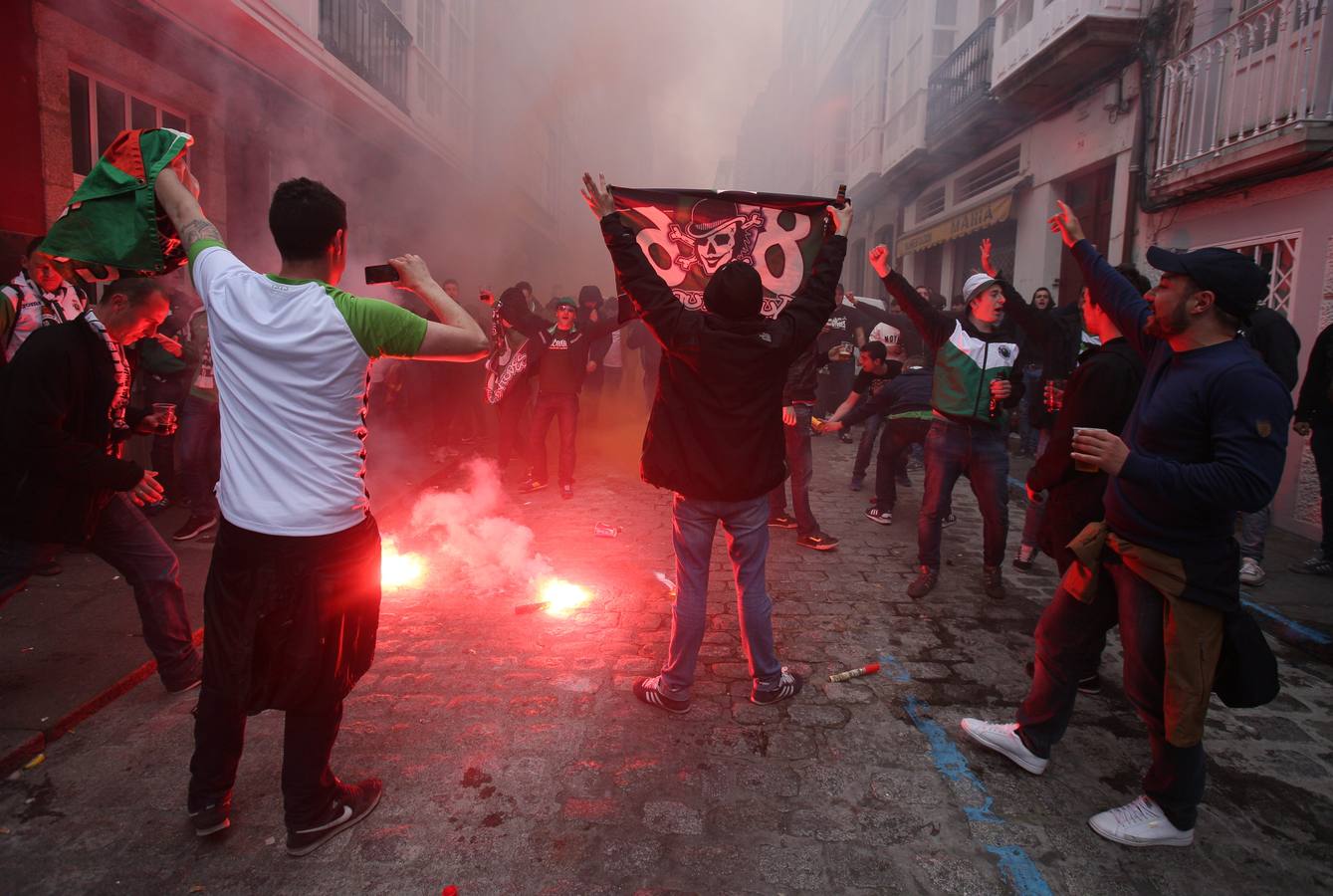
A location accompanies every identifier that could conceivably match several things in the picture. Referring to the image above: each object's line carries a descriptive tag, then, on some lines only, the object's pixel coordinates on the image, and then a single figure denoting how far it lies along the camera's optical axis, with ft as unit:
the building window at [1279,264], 22.50
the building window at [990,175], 44.15
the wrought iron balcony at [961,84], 43.04
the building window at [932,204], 57.57
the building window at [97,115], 20.54
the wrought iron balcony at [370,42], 29.60
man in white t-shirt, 6.98
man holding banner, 9.57
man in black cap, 7.23
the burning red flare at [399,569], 15.53
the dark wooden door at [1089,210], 34.12
